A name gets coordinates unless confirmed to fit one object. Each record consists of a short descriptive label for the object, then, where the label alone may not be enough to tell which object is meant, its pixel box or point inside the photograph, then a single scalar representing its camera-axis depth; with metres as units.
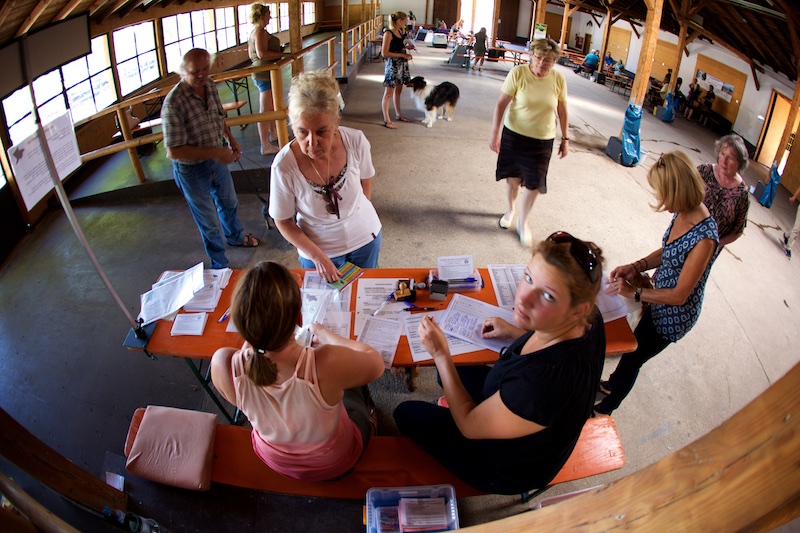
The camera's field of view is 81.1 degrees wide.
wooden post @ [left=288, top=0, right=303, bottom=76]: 5.21
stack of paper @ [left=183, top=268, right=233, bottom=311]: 2.26
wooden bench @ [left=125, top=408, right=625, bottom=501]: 1.89
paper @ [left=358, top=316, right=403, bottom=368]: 2.02
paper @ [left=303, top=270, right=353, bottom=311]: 2.26
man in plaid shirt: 2.97
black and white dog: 6.89
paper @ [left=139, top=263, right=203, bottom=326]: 2.21
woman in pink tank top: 1.40
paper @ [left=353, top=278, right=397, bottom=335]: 2.23
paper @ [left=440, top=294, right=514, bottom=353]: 2.10
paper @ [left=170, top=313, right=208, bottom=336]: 2.13
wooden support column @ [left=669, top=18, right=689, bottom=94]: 12.19
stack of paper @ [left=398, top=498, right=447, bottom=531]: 1.70
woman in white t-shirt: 2.02
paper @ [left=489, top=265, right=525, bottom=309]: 2.33
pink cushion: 1.88
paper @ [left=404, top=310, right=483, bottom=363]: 2.01
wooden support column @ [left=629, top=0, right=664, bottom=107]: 6.26
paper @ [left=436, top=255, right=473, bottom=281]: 2.44
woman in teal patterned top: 2.10
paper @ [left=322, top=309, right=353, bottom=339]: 2.11
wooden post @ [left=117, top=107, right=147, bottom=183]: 4.77
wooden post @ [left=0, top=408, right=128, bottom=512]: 1.15
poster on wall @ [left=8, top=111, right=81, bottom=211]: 1.94
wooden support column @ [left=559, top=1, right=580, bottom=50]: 16.34
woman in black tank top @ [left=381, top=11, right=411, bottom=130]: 6.07
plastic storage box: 1.76
